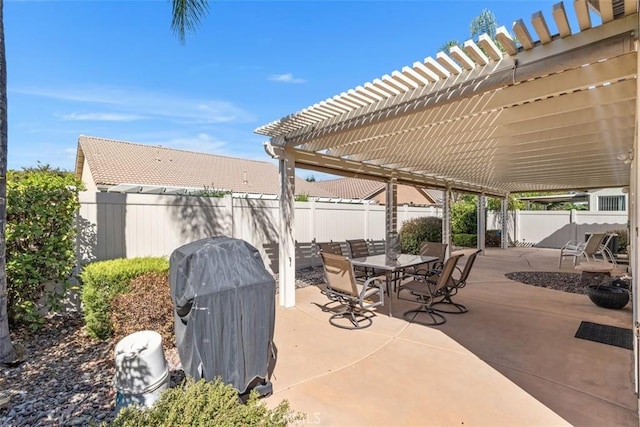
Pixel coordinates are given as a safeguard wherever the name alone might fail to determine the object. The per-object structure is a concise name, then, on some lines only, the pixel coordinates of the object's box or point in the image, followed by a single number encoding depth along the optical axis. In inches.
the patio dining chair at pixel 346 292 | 172.7
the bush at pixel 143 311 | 137.2
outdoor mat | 152.3
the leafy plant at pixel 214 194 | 320.8
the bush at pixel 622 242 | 464.4
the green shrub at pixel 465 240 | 604.4
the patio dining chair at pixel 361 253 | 265.4
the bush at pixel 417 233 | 460.8
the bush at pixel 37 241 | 146.3
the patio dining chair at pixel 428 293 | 183.8
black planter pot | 199.9
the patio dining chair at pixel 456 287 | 203.8
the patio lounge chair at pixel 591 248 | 354.9
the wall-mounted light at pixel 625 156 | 233.3
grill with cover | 95.8
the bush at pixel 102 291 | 144.7
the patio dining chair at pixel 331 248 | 254.4
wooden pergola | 98.3
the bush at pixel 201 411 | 61.3
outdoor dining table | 205.1
